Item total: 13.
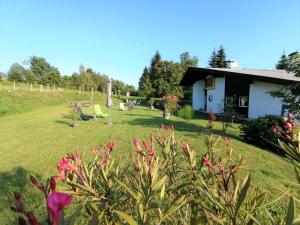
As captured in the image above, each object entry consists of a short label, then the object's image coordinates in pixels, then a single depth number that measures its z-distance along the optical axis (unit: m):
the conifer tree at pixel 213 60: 51.97
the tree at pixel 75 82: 64.44
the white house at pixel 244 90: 17.97
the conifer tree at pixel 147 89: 46.22
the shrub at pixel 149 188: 1.25
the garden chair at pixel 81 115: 16.00
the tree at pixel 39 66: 83.12
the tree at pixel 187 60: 51.03
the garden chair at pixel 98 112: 16.09
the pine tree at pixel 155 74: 46.16
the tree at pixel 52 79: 62.97
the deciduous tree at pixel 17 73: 58.78
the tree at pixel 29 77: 61.33
